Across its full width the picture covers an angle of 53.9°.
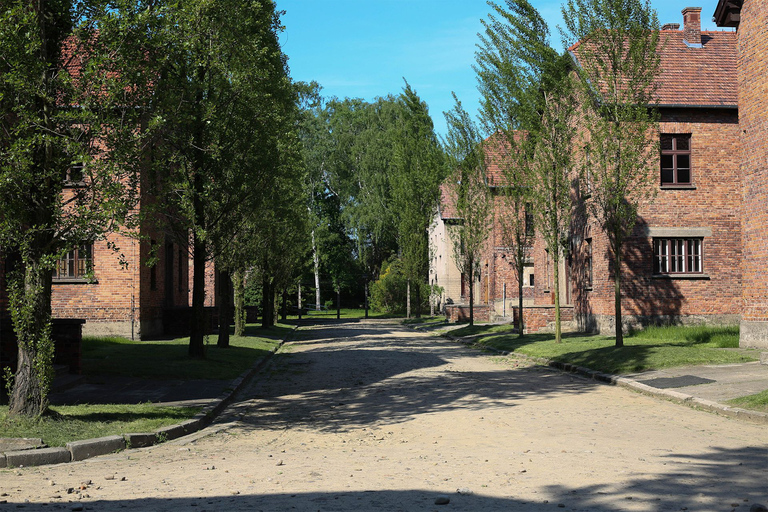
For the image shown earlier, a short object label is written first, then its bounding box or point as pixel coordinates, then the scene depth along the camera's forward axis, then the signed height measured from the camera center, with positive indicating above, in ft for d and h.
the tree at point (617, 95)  59.98 +15.12
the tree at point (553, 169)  72.79 +11.07
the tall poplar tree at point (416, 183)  156.87 +21.04
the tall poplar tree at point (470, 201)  107.65 +11.74
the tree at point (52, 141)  30.58 +6.11
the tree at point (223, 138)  55.16 +11.69
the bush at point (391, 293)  193.77 -2.48
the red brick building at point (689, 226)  83.51 +5.95
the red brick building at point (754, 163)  59.06 +9.35
